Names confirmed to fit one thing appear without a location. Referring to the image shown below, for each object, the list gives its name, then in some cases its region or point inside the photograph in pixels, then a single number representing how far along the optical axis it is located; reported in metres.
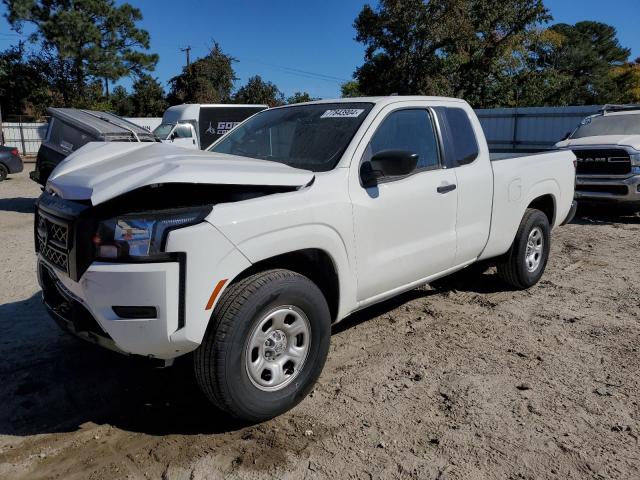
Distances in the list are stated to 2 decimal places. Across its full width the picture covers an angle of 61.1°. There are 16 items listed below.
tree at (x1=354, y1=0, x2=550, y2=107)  29.77
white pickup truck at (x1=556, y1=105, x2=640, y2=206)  9.48
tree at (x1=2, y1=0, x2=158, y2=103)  38.19
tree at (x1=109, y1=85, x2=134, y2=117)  44.44
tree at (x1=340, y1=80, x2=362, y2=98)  63.44
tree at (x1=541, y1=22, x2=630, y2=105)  44.69
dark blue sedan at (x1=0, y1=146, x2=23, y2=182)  15.90
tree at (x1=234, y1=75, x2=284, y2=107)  45.97
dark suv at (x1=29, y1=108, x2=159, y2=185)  9.65
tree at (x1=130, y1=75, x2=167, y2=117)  45.00
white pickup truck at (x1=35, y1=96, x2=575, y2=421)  2.69
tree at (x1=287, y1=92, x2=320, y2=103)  44.25
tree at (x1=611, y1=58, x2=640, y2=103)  50.59
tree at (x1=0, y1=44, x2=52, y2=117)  39.47
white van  18.72
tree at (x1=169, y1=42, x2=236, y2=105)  44.28
